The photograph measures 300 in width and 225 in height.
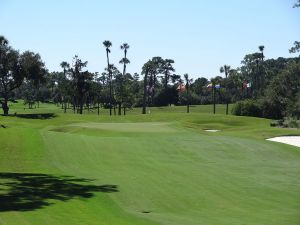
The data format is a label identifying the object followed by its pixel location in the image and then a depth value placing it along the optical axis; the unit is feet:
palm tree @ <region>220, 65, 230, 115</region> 502.54
